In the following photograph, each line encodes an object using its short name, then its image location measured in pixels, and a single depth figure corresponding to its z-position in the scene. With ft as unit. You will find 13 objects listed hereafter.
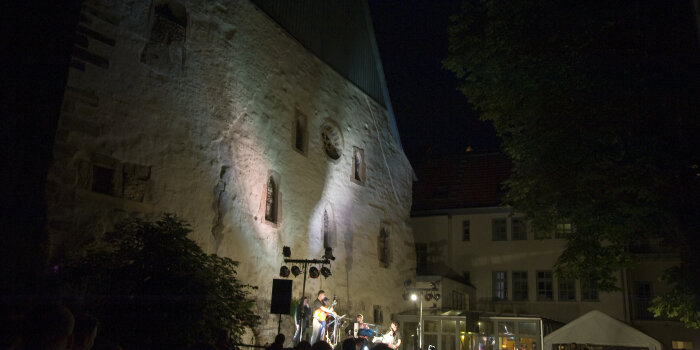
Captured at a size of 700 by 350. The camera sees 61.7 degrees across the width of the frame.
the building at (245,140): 33.86
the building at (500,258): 75.61
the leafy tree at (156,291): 27.66
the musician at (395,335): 51.78
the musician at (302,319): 42.86
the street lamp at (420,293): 60.80
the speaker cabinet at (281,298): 35.96
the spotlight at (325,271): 43.18
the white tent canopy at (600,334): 53.67
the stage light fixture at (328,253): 43.64
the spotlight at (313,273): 42.83
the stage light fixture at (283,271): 42.06
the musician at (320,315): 44.78
